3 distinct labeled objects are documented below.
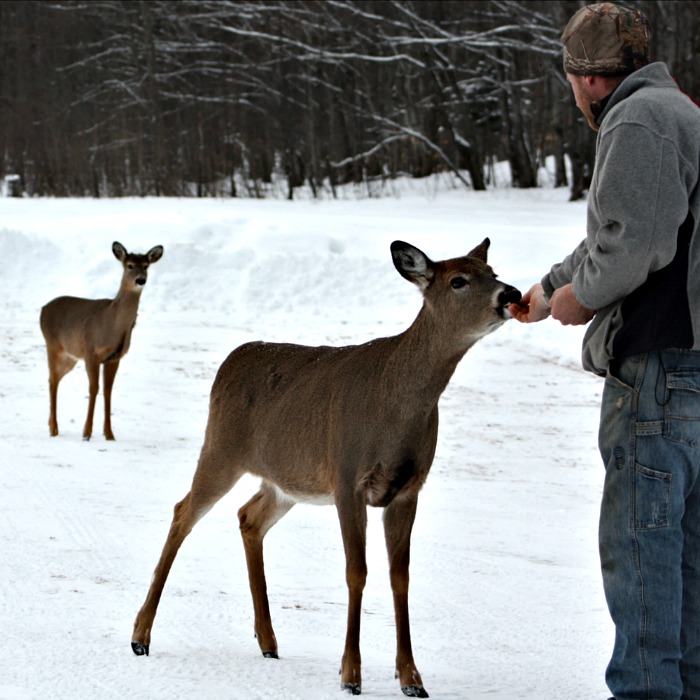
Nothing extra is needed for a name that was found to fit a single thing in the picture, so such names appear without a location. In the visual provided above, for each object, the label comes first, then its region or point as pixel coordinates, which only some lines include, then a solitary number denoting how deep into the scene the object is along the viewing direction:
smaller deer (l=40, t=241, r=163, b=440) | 23.27
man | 7.15
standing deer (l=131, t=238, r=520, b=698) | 9.46
